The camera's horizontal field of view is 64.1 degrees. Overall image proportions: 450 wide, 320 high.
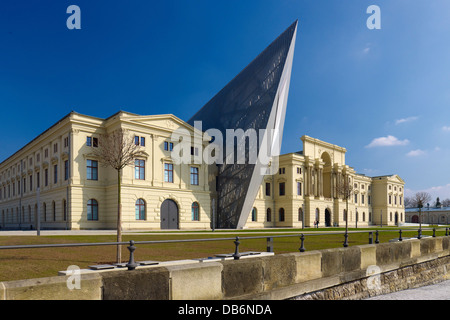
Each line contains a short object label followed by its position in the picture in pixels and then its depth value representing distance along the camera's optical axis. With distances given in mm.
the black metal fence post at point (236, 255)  9095
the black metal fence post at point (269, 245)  11145
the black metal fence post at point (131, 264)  6980
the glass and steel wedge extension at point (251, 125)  45281
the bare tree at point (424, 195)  123875
